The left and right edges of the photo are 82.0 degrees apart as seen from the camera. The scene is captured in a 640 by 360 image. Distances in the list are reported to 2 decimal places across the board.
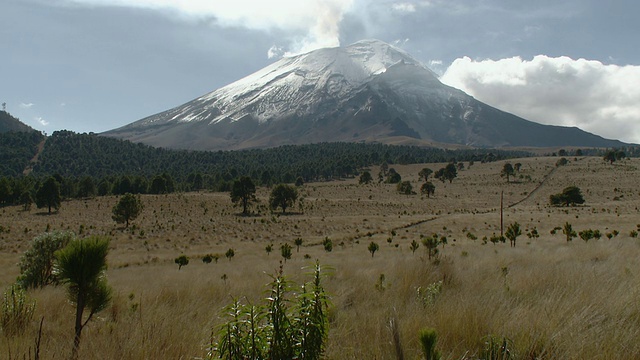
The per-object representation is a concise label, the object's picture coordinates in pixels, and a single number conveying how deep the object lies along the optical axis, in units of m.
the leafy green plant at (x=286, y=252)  25.12
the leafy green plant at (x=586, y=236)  23.36
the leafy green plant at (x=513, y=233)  26.59
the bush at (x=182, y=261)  24.50
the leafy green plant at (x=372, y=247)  25.25
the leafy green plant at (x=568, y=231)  26.83
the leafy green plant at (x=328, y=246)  32.66
